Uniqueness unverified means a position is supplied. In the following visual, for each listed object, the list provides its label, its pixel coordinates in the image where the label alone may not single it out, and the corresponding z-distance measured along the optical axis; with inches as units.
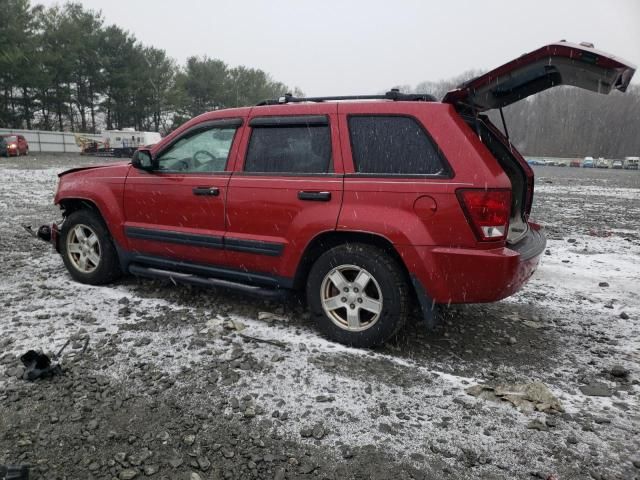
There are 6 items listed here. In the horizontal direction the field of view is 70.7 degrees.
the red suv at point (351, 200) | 122.7
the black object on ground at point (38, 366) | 116.4
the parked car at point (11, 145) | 1124.5
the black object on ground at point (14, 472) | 81.1
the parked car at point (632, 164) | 2687.0
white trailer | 1398.9
